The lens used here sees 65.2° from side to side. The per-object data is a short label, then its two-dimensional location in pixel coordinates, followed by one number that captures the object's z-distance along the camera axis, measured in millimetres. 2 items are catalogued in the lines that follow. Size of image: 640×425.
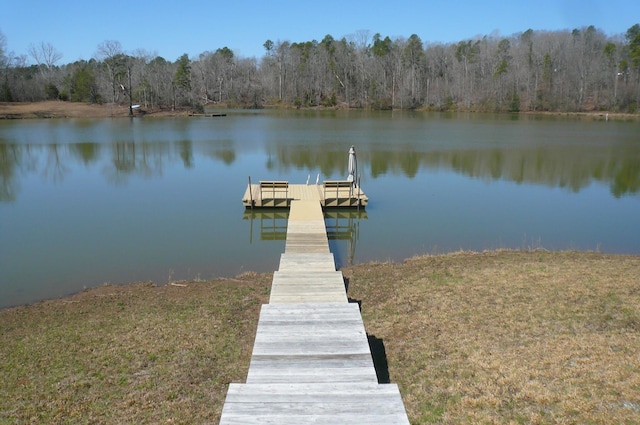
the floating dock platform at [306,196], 16453
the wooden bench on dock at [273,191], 16500
